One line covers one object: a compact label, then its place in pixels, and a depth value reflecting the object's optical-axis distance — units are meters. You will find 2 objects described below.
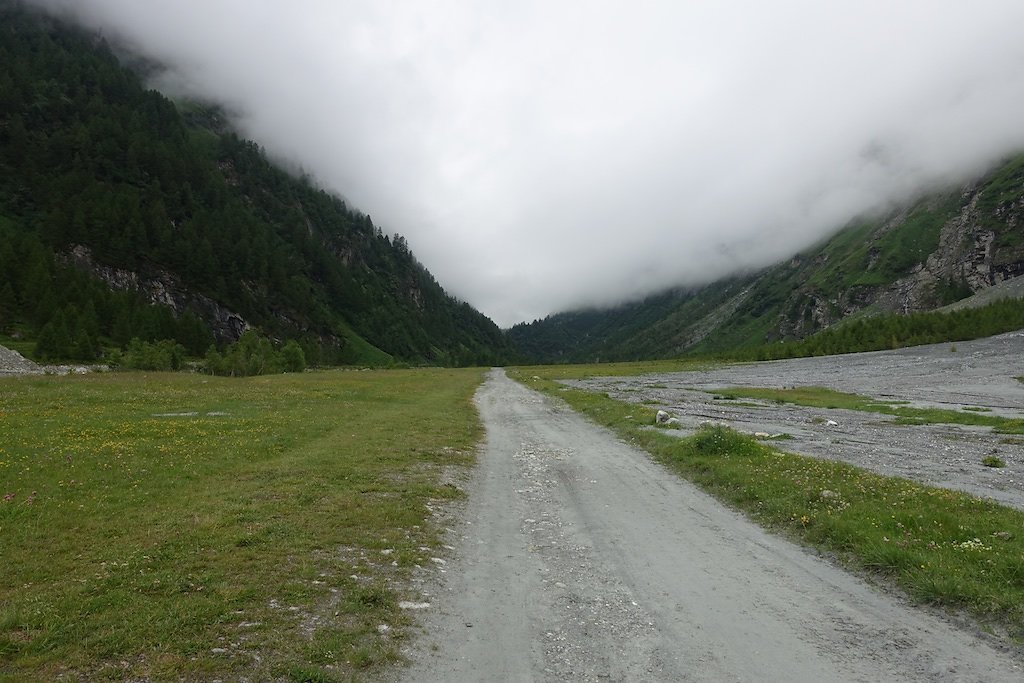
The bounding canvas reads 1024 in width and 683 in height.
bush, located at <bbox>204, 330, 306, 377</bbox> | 99.19
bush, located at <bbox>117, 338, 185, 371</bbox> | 93.19
